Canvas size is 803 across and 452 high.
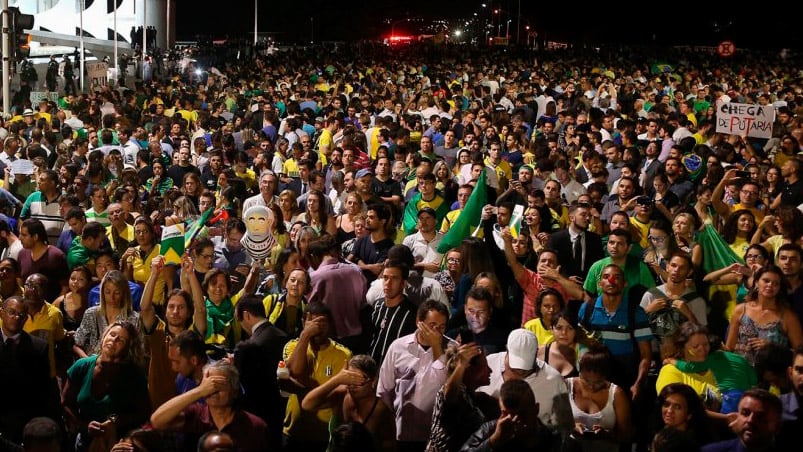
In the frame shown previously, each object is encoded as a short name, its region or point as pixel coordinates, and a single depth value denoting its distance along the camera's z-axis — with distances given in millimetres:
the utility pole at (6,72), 21672
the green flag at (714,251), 9383
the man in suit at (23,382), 7215
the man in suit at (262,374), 7141
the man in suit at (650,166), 14039
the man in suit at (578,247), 9750
